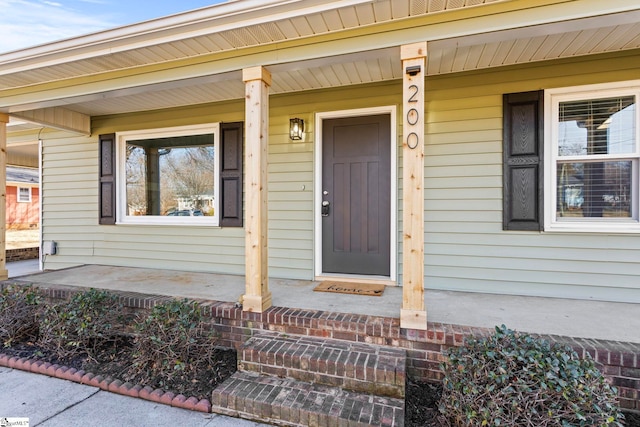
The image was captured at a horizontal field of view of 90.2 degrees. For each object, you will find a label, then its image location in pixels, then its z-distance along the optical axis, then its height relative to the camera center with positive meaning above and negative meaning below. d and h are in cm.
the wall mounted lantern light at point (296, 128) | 372 +100
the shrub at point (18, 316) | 286 -93
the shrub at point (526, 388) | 150 -87
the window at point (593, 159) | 289 +50
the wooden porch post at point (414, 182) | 227 +22
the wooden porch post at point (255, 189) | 267 +21
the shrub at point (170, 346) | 229 -99
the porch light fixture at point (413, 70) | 228 +103
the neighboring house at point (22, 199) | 1362 +64
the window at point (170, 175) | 436 +55
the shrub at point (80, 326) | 260 -94
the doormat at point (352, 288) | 318 -78
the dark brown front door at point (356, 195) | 356 +22
